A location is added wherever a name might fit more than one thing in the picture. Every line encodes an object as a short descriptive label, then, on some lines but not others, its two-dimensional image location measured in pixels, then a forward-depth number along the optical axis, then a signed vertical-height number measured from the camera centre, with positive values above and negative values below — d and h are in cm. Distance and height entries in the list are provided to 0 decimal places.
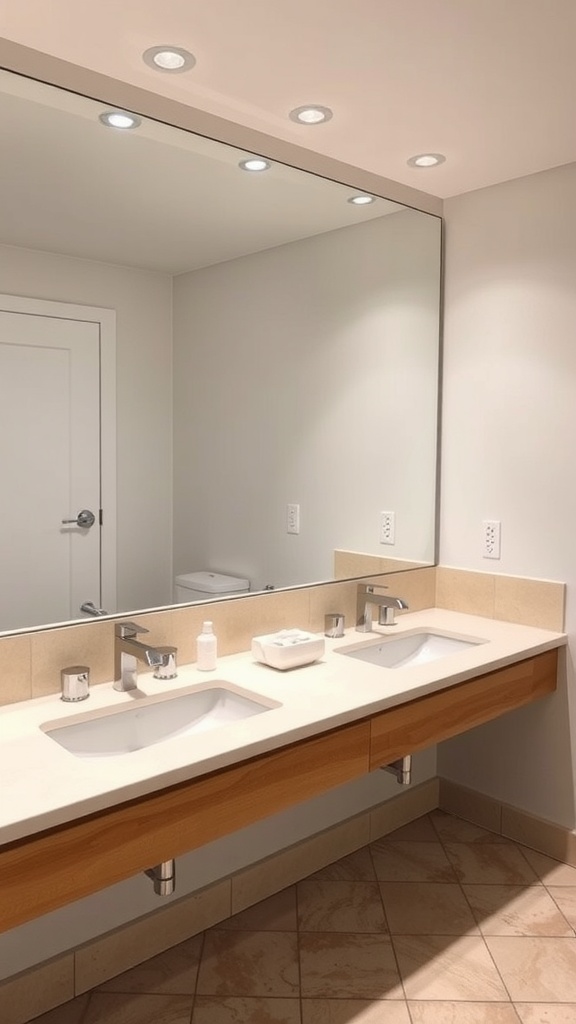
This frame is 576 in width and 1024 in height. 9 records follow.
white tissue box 199 -46
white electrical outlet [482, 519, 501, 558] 260 -22
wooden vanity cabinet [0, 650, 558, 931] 124 -64
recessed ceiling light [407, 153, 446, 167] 231 +94
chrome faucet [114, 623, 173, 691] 179 -43
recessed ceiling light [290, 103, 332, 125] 199 +93
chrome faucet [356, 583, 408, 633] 246 -44
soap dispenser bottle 198 -46
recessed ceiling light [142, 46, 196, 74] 171 +92
